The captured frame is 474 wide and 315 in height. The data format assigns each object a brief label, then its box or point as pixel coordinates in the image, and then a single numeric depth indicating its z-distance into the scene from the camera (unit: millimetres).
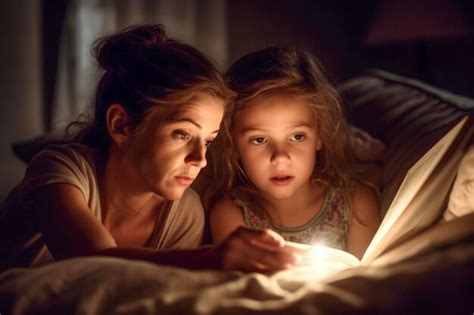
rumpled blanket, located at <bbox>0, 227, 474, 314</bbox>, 665
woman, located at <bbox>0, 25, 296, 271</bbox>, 1119
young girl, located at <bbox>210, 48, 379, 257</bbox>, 1396
